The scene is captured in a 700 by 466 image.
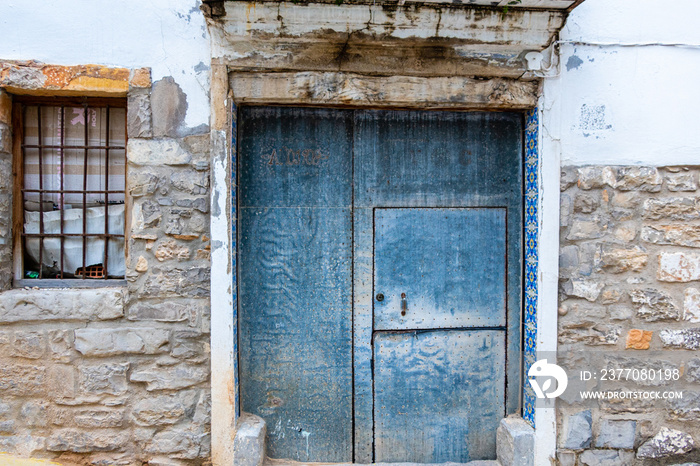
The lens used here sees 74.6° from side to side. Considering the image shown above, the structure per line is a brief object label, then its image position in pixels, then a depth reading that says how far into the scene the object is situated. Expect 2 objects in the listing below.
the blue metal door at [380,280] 2.64
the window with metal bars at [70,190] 2.54
